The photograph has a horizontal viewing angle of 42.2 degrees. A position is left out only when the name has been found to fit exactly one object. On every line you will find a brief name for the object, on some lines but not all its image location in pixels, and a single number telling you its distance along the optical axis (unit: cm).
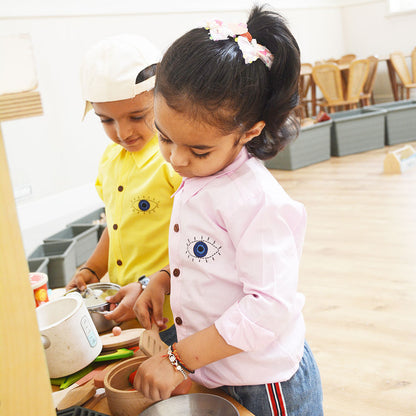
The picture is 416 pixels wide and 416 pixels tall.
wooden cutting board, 95
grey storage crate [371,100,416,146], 572
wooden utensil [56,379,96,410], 80
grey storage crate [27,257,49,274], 267
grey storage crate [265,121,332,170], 535
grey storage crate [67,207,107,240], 358
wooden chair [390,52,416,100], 738
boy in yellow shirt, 106
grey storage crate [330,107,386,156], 563
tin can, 120
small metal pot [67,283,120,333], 105
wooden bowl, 75
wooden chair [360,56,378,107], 742
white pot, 85
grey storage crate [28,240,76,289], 276
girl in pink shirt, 74
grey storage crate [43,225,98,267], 307
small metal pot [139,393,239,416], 73
